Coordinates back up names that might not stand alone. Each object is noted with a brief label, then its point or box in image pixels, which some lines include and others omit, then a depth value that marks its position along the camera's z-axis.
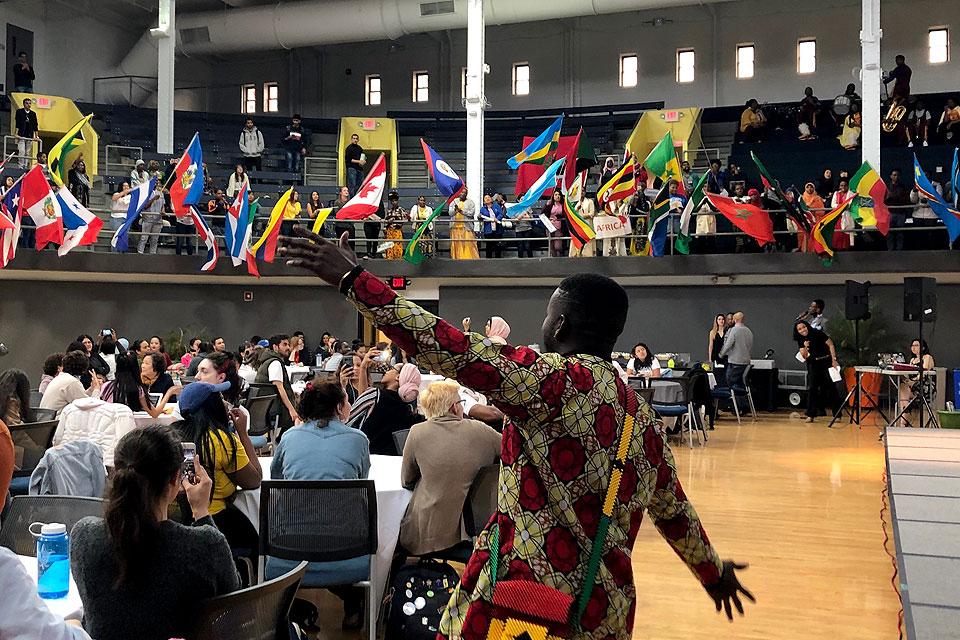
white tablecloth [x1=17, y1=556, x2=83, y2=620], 2.81
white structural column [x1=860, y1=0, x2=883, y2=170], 15.62
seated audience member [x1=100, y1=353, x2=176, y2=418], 6.41
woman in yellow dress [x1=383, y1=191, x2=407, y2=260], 18.14
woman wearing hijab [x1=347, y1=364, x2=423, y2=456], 6.28
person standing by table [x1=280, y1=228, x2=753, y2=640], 1.76
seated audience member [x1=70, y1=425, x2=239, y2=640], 2.54
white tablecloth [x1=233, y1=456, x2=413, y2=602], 4.57
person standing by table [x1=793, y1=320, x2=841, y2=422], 14.16
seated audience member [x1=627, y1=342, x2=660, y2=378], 12.59
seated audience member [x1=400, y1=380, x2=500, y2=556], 4.62
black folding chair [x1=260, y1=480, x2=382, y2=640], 4.12
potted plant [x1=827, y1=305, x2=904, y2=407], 15.86
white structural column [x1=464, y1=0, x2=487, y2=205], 18.39
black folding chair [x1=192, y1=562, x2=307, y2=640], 2.58
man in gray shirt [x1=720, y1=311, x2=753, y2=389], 14.48
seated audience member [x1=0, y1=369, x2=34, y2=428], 5.76
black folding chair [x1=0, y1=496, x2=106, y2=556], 3.62
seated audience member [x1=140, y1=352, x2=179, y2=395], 7.53
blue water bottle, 2.96
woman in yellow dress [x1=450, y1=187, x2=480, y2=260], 17.81
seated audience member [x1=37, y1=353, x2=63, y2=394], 7.43
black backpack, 4.29
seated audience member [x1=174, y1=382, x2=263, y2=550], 4.34
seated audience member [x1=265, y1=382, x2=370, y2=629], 4.54
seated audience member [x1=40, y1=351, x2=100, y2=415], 6.91
